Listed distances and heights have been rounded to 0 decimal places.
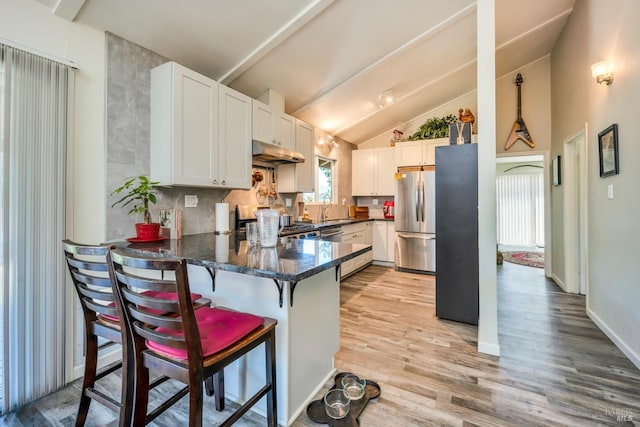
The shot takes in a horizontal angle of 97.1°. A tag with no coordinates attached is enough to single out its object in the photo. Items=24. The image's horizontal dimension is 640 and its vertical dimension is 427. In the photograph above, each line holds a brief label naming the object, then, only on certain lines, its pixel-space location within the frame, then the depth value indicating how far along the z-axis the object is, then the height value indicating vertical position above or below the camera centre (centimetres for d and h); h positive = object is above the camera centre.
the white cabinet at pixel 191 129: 223 +74
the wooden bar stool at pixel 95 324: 118 -52
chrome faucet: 482 +15
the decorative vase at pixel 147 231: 211 -11
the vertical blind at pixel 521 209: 728 +14
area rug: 528 -89
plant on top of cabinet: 486 +151
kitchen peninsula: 145 -49
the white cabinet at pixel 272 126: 299 +103
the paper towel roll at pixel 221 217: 266 -1
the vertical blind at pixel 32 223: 162 -4
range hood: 290 +69
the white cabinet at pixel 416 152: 484 +111
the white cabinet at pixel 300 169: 374 +63
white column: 215 +28
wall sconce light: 241 +124
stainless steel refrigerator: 446 -10
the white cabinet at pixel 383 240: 508 -46
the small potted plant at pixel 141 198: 208 +13
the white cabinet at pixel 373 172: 532 +84
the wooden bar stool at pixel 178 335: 97 -50
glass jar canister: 180 -7
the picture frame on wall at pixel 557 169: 391 +64
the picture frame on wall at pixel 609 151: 229 +54
